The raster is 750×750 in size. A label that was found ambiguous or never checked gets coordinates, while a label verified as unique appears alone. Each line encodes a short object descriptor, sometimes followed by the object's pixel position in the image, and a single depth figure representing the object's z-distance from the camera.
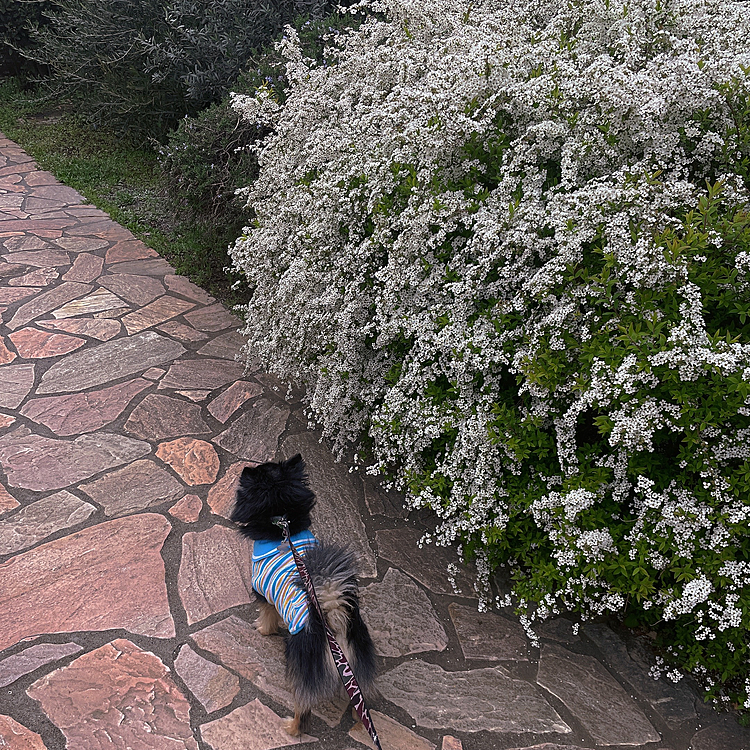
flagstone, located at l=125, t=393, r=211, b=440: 3.45
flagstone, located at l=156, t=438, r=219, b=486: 3.15
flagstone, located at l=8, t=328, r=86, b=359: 4.06
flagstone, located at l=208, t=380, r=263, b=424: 3.61
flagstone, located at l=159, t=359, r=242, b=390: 3.83
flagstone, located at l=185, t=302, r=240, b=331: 4.43
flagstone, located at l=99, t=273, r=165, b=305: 4.74
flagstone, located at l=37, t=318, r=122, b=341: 4.27
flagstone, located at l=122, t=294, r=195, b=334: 4.40
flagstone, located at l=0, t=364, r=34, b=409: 3.65
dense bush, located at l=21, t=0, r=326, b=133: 6.11
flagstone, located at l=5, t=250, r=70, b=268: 5.18
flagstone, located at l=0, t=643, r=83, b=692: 2.21
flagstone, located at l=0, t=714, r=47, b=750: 1.99
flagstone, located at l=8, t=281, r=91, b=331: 4.41
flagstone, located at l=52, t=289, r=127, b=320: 4.50
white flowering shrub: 1.89
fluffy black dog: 1.92
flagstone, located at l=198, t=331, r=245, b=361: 4.12
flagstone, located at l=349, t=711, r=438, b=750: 2.08
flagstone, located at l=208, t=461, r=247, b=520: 2.96
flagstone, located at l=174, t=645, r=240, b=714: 2.17
